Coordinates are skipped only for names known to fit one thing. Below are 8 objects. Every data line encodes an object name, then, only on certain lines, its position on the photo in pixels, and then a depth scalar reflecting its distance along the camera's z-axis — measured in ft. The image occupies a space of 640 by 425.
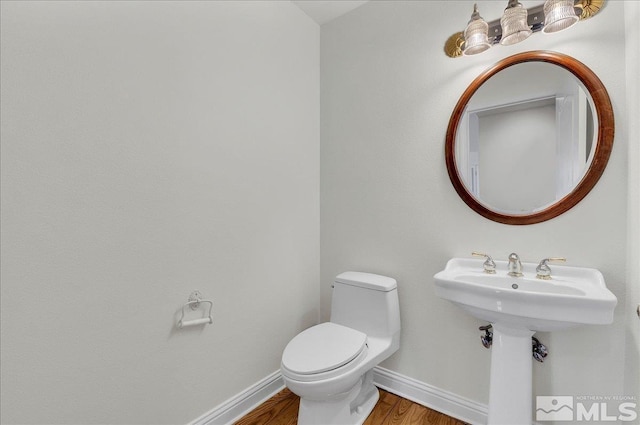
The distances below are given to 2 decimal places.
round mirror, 4.03
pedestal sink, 3.29
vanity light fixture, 3.81
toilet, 4.11
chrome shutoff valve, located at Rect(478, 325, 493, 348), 4.55
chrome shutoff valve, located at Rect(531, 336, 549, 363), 4.15
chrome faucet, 4.30
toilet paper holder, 4.27
